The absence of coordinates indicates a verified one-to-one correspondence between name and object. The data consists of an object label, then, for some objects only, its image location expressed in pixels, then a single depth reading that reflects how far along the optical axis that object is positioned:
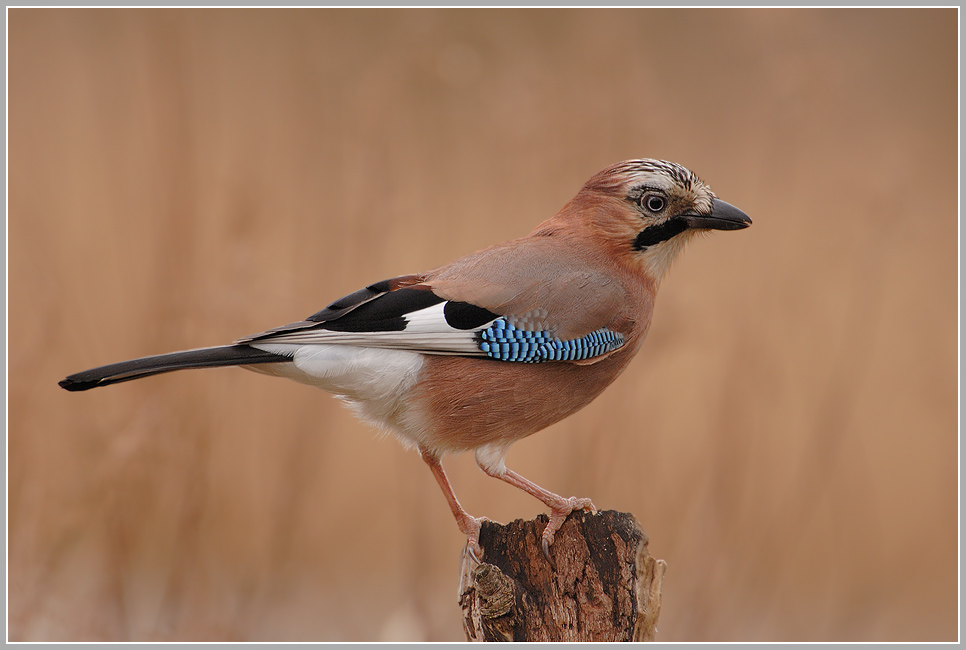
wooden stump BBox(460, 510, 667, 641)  5.94
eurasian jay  6.58
